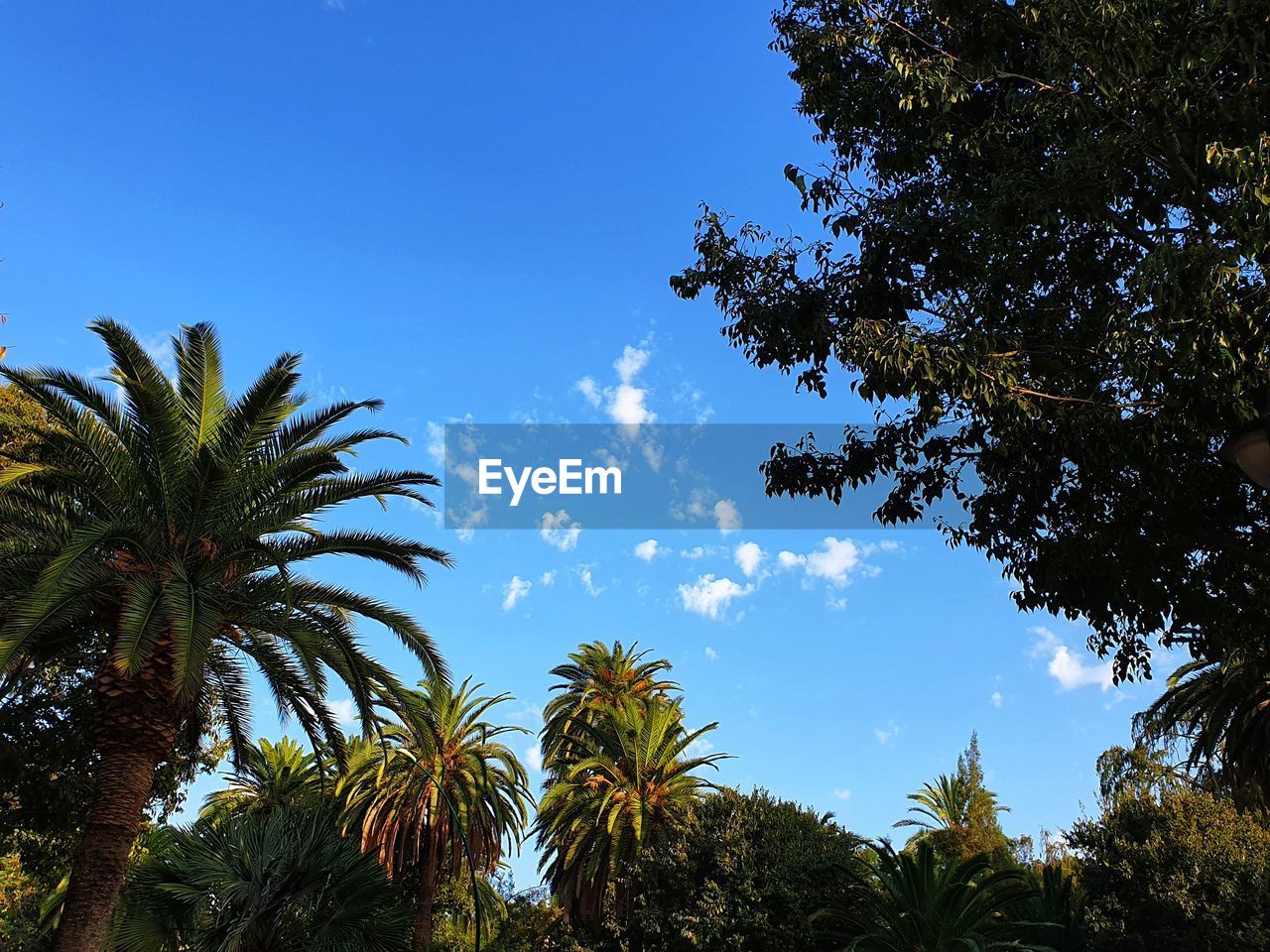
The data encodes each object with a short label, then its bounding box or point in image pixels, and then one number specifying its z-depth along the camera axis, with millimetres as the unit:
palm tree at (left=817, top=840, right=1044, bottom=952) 23625
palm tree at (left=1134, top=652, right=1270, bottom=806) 22562
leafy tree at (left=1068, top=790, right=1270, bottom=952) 28031
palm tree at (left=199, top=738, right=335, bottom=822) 41750
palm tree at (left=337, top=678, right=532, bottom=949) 34312
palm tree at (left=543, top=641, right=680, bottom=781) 42625
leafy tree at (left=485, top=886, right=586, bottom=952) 39781
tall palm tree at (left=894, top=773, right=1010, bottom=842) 55375
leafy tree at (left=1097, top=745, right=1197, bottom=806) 37881
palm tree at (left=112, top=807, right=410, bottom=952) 20859
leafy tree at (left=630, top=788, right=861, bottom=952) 26281
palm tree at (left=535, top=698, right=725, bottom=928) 31047
